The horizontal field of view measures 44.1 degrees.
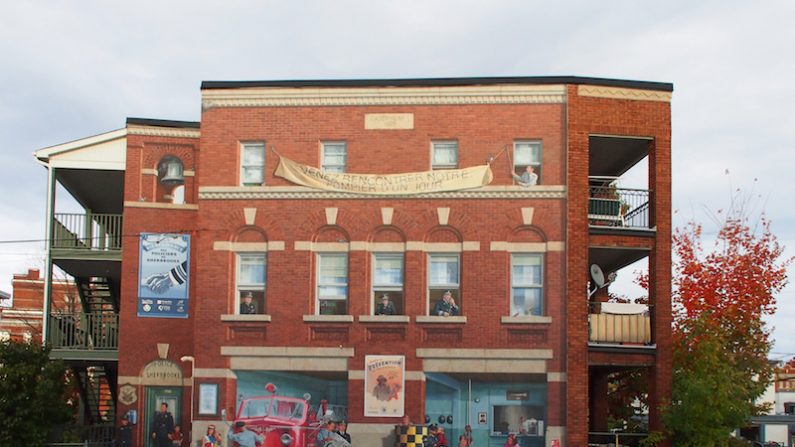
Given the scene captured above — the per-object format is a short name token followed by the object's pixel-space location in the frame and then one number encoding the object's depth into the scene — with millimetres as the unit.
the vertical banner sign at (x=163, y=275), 28656
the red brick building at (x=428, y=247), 26297
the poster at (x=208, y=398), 26875
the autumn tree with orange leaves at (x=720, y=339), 25297
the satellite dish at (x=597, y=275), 28030
